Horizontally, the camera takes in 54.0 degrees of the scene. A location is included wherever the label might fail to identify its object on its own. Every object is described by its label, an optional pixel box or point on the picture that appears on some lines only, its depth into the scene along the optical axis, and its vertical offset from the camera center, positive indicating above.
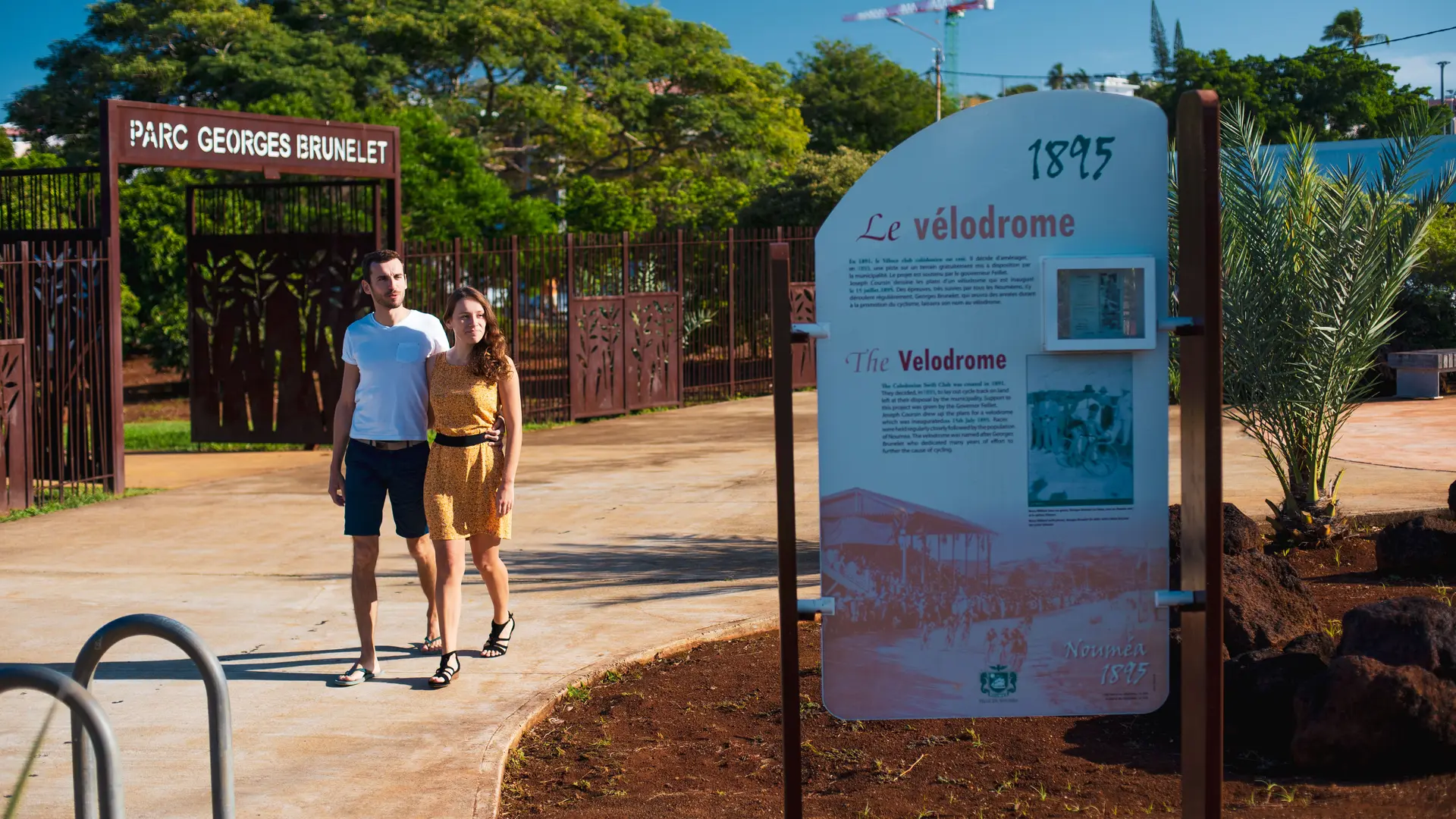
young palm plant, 7.55 +0.40
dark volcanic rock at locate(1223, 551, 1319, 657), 5.41 -0.97
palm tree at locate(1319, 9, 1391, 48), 78.25 +18.61
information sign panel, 3.57 -0.14
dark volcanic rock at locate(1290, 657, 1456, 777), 4.21 -1.10
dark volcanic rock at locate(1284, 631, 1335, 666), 4.97 -1.02
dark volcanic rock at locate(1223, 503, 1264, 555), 6.82 -0.85
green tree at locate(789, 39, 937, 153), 55.88 +10.27
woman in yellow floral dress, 5.84 -0.34
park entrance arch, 10.77 +0.63
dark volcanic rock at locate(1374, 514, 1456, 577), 7.00 -0.96
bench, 17.02 -0.20
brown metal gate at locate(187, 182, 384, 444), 13.74 +0.46
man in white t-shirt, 5.88 -0.24
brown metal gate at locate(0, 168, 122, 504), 10.62 +0.14
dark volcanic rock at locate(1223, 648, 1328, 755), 4.66 -1.12
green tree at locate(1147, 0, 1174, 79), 69.36 +16.73
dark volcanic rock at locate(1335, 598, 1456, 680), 4.54 -0.90
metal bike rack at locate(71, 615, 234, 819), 3.28 -0.74
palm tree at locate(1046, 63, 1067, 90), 85.12 +17.27
